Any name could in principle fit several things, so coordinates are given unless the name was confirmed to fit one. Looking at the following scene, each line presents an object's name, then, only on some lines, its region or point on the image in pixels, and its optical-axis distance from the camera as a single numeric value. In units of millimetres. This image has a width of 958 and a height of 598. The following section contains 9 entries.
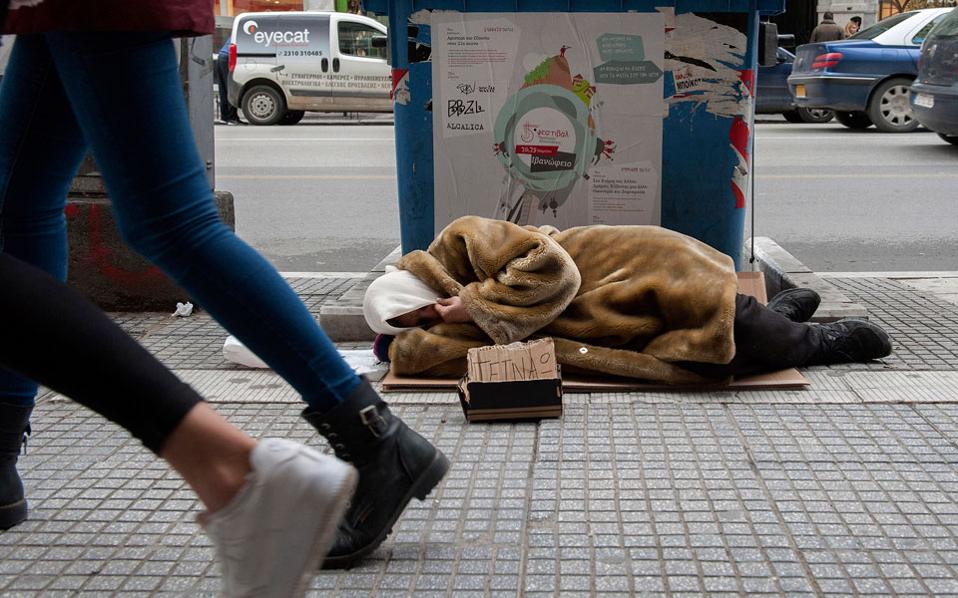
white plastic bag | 4125
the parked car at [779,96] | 17250
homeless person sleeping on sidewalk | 3768
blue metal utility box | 4484
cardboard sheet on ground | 3779
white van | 18516
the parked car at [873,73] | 14617
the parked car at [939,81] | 11453
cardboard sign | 3428
